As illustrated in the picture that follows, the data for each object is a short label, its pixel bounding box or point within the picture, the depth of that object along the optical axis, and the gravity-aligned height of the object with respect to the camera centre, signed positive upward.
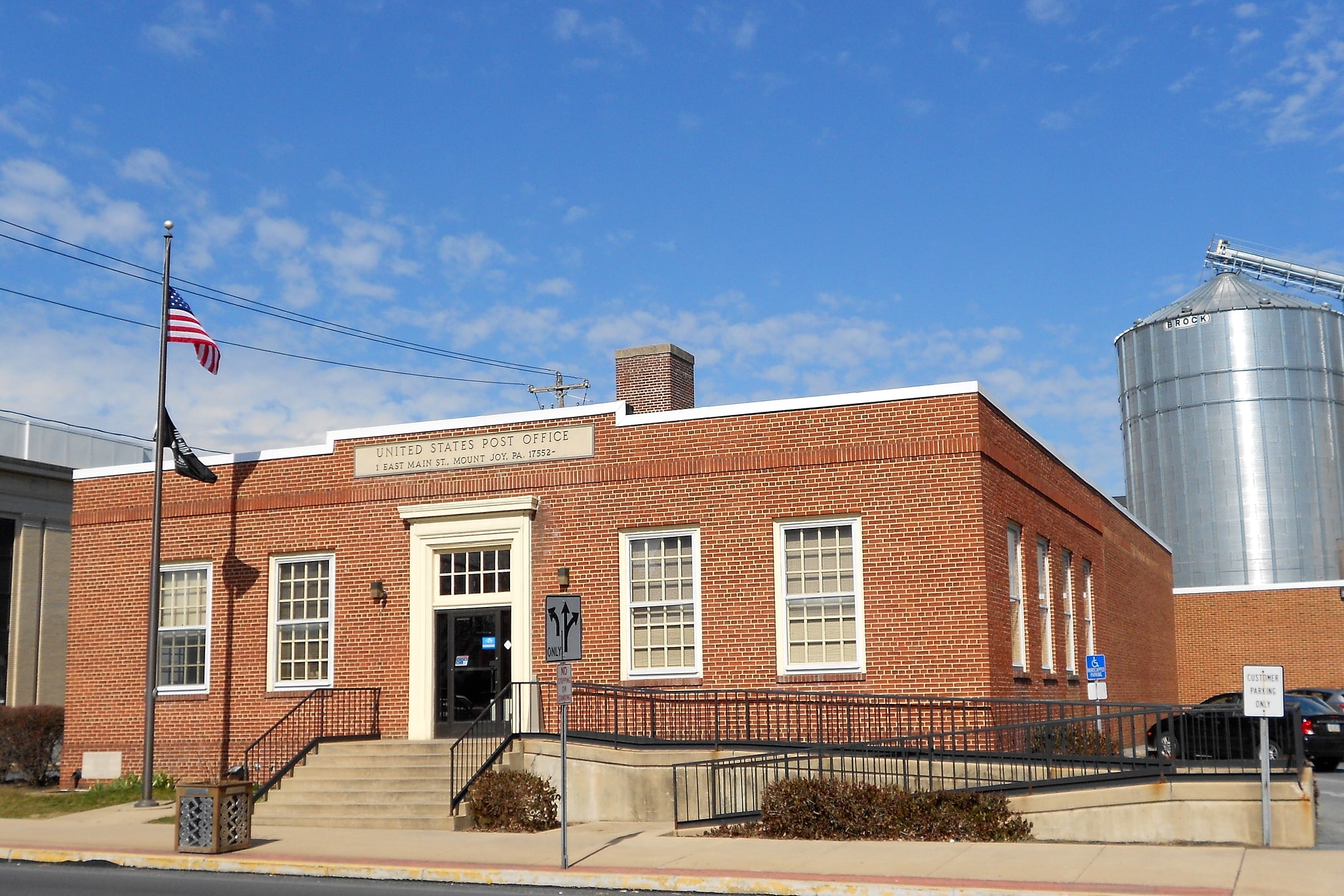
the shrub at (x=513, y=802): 18.36 -2.03
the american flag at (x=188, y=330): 22.88 +5.49
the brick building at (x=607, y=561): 19.52 +1.43
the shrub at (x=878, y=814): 16.06 -2.01
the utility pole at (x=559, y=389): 55.06 +10.60
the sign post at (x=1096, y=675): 21.70 -0.51
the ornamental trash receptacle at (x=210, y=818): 16.42 -1.95
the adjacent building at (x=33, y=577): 34.41 +2.13
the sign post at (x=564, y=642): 14.41 +0.10
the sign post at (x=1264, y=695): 14.37 -0.58
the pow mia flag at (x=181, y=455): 23.11 +3.42
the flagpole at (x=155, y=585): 21.77 +1.20
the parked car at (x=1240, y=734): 15.96 -1.32
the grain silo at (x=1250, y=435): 53.84 +8.17
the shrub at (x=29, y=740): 25.20 -1.48
